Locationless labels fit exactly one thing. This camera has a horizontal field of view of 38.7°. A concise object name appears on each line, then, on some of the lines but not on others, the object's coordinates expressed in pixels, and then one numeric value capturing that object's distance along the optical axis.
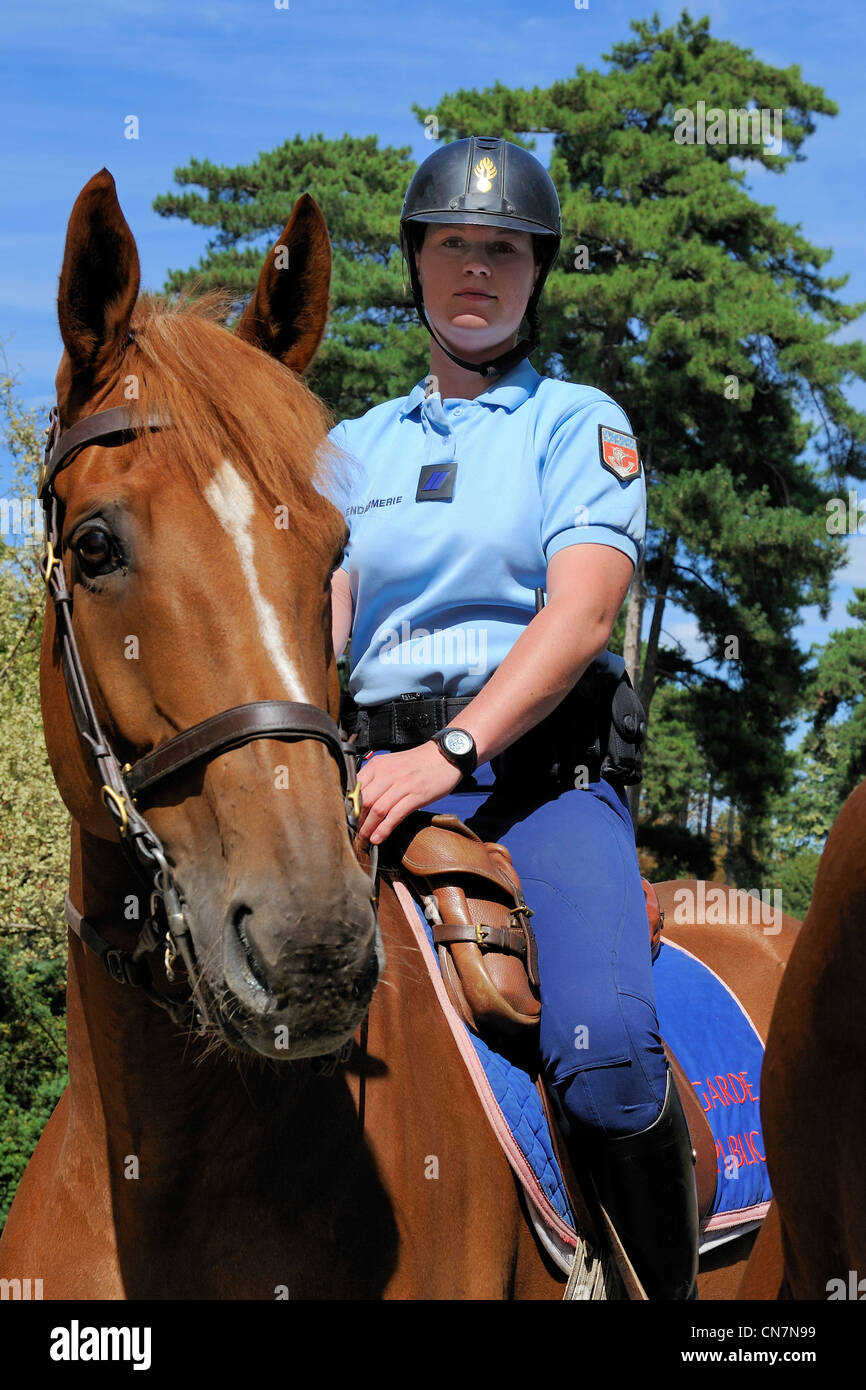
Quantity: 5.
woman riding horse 2.71
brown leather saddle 2.70
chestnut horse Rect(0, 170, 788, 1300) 1.94
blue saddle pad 3.67
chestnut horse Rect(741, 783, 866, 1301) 2.19
